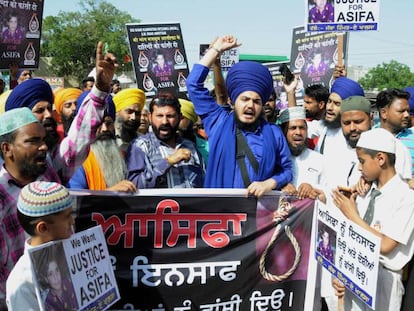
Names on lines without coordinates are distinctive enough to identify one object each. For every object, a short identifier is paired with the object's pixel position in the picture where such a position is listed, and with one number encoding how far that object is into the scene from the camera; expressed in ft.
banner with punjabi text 12.10
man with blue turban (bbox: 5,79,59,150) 12.68
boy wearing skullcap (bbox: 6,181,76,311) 8.38
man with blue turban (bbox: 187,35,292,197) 13.01
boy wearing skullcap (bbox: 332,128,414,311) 11.32
